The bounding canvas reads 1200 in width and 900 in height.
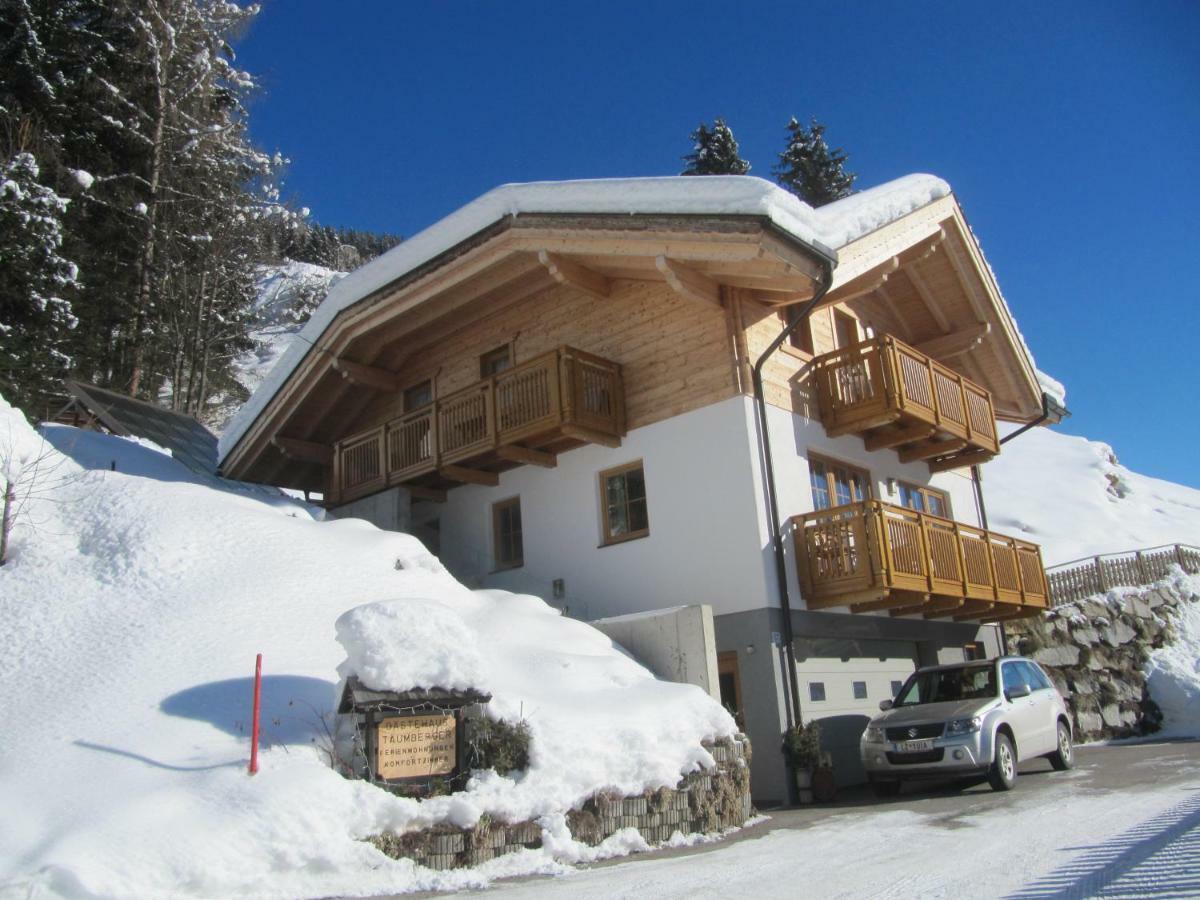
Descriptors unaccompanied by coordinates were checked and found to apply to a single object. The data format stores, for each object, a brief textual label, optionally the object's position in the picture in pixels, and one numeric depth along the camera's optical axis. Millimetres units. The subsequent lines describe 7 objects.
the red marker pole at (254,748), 6836
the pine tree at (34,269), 19438
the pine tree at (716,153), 37500
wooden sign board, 7586
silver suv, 11383
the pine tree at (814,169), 40500
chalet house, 13586
